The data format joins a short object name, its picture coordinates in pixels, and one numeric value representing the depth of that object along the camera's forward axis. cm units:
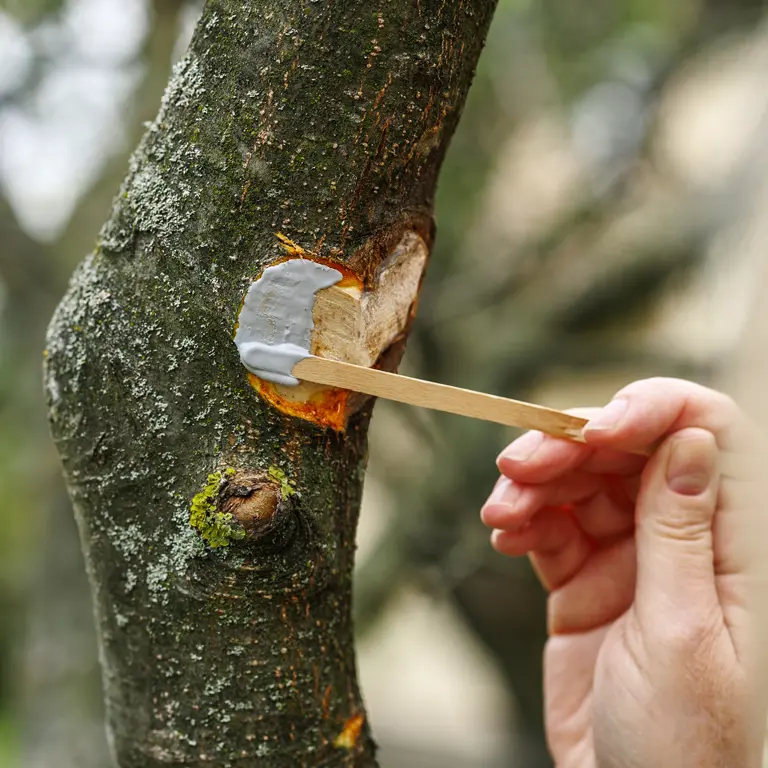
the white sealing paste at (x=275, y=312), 78
